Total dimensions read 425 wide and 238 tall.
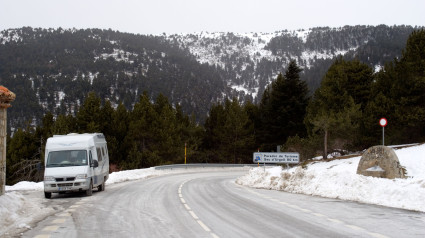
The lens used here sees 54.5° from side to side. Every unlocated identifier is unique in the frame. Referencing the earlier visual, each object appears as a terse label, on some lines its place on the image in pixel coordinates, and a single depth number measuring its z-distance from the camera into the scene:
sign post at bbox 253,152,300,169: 26.89
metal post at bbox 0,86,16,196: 12.96
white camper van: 17.56
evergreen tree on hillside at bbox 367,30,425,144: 31.81
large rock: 17.33
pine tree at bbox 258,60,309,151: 58.81
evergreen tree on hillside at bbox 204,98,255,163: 68.25
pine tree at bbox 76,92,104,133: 58.06
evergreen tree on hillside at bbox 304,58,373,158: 34.38
